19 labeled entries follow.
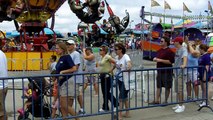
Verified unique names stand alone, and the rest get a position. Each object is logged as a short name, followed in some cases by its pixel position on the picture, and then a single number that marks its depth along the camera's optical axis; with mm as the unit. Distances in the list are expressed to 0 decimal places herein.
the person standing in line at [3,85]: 6256
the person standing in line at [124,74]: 7750
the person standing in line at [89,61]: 10141
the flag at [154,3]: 28361
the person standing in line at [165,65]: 8609
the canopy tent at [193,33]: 23594
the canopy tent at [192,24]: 36844
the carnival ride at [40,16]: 19312
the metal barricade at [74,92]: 6855
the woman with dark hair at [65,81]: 6859
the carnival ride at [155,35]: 23781
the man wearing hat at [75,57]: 7262
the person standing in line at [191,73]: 8977
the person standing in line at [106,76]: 7625
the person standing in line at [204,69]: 8944
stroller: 6785
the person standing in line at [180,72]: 8672
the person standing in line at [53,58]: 12720
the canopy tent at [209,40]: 18953
